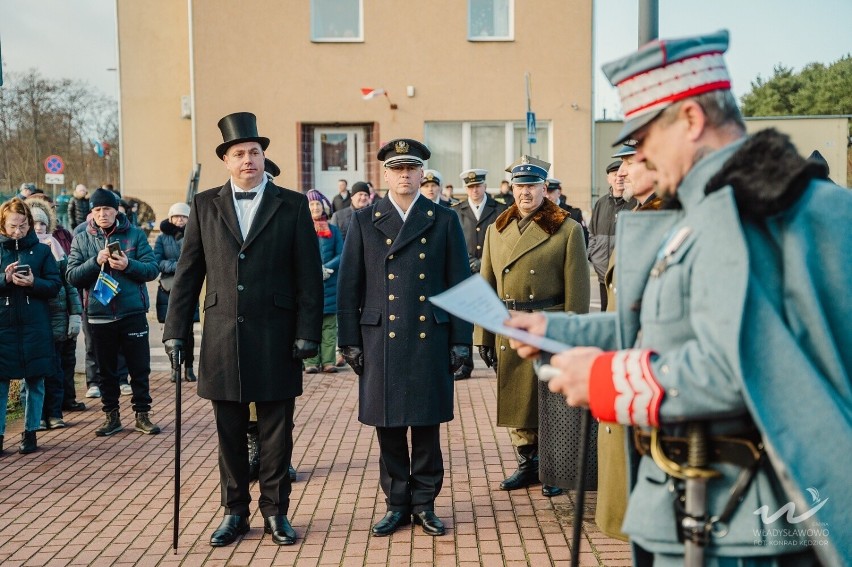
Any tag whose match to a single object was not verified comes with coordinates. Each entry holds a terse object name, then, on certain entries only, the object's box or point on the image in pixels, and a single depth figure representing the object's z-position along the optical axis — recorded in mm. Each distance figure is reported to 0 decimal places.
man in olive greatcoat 6340
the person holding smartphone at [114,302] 8305
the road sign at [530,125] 17602
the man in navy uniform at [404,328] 5594
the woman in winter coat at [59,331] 8594
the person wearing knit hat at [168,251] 10570
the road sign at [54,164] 28212
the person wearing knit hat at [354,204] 12906
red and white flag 22553
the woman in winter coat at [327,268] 11281
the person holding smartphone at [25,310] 7637
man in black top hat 5484
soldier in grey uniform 2115
